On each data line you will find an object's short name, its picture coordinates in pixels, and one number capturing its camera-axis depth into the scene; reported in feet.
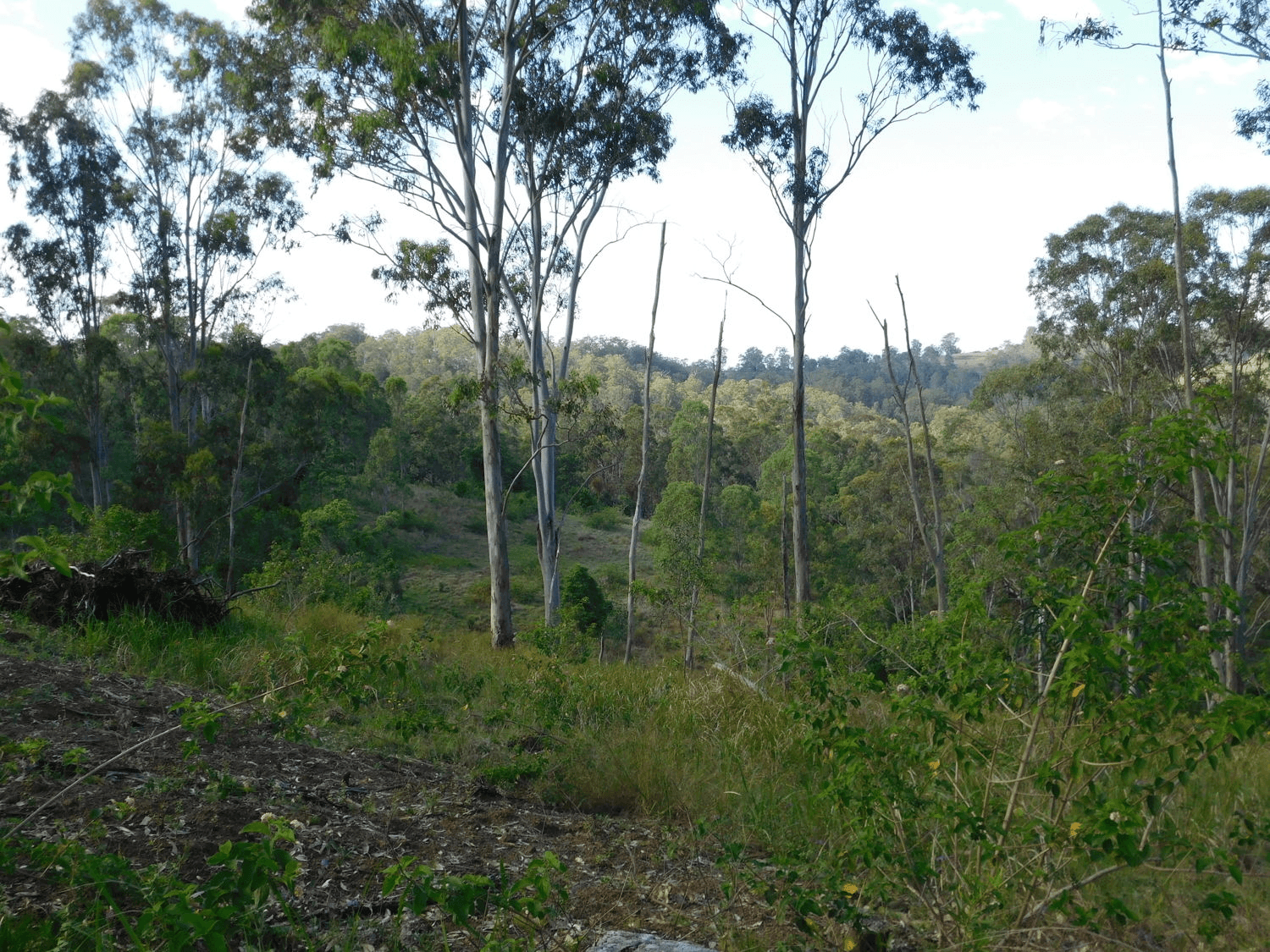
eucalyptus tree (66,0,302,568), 73.46
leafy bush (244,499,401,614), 38.45
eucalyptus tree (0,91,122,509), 73.97
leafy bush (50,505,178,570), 29.78
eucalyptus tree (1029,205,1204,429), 63.46
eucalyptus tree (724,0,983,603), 49.26
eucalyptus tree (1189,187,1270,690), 51.83
